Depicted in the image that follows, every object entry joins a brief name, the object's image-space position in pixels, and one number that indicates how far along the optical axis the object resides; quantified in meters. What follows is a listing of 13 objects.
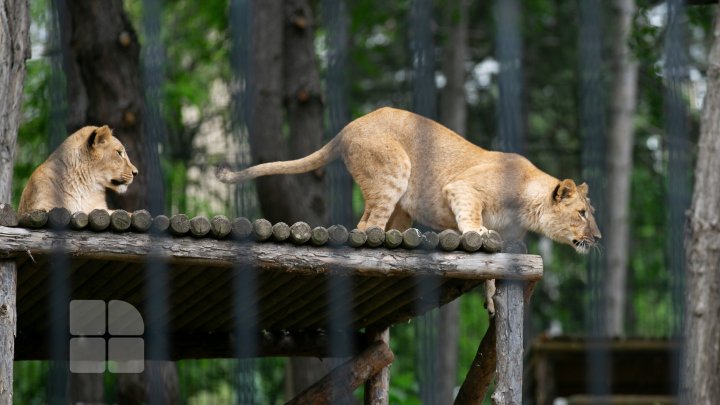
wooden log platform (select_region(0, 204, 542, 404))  11.23
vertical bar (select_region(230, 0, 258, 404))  8.35
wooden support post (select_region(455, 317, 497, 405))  14.46
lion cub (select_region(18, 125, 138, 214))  13.44
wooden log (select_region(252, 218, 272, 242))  11.75
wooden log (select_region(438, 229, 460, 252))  12.38
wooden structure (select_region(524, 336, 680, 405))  23.19
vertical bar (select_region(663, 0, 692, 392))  8.33
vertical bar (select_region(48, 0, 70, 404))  9.87
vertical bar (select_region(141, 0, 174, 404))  8.10
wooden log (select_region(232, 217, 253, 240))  11.45
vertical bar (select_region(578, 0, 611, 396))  8.05
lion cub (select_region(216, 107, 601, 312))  14.59
